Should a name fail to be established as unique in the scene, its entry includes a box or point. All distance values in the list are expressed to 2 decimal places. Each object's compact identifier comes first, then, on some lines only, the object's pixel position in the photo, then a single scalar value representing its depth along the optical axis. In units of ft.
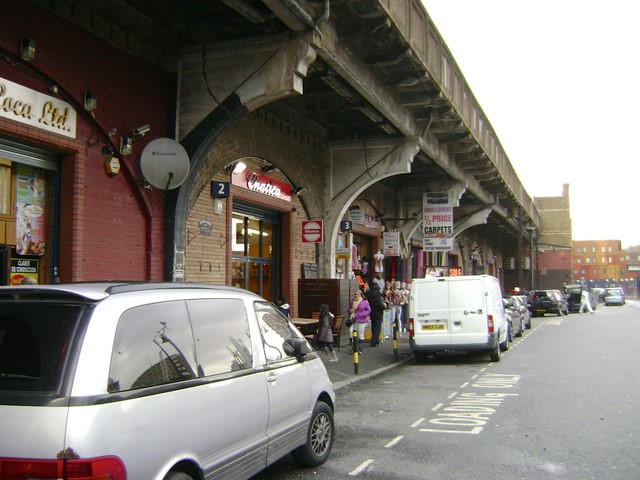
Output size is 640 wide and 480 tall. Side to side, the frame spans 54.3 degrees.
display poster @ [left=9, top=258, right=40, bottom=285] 27.86
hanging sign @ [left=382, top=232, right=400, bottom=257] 77.15
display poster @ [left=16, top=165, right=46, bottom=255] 28.27
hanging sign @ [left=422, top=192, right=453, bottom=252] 76.69
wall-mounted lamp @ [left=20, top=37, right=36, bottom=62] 26.32
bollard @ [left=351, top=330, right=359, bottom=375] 39.99
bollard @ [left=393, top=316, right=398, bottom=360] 48.26
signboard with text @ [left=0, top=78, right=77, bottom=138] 26.03
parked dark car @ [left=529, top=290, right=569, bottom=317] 122.21
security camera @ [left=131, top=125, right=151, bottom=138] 33.04
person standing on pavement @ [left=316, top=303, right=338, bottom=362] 43.91
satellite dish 33.01
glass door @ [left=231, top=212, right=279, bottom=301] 47.32
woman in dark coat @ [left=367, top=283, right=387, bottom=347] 55.42
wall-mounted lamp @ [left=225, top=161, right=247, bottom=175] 42.88
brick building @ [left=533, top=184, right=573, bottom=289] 232.53
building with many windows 409.08
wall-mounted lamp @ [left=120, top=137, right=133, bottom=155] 32.37
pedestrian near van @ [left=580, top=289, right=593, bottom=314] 141.35
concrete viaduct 33.91
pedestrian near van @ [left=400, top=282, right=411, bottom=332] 67.00
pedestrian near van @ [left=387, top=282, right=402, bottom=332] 63.12
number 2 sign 40.98
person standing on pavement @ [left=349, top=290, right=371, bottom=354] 50.52
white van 45.14
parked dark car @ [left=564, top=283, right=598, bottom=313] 143.84
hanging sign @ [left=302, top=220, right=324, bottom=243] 53.21
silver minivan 10.41
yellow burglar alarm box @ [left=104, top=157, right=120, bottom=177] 31.76
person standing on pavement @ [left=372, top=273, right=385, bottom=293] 58.77
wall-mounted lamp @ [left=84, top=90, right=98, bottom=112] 29.94
